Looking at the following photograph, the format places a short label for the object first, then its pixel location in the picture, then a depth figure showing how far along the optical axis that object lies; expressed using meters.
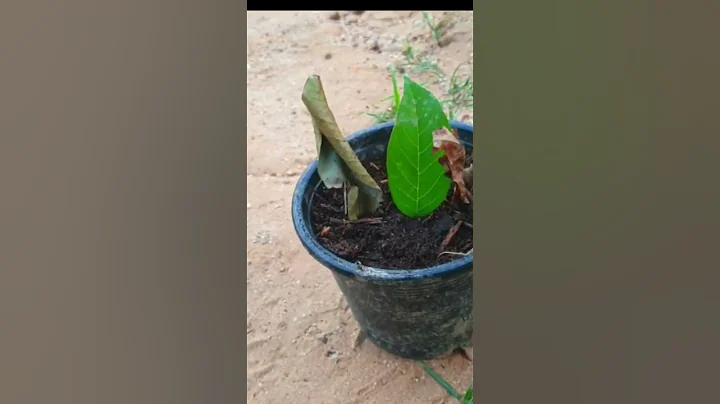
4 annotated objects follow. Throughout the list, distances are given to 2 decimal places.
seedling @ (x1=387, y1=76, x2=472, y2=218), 0.96
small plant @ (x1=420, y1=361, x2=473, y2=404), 1.17
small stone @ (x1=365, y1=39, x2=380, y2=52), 1.87
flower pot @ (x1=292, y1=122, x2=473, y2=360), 1.02
